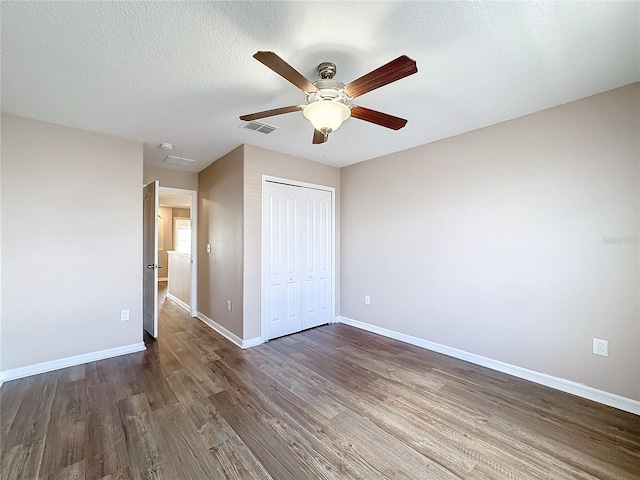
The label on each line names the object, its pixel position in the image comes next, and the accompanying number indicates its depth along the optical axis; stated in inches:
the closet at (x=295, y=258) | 142.3
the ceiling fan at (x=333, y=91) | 52.4
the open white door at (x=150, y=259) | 141.5
